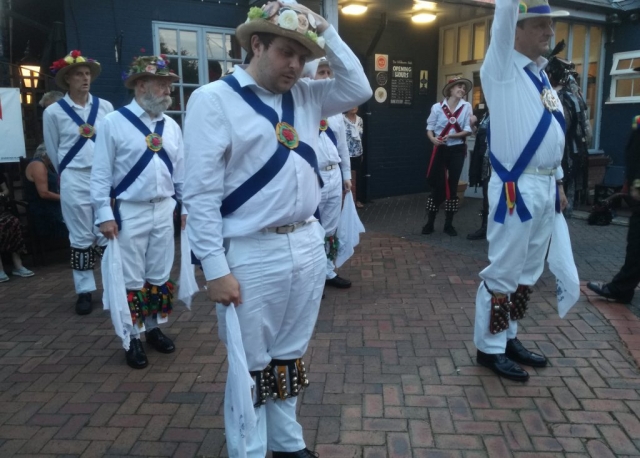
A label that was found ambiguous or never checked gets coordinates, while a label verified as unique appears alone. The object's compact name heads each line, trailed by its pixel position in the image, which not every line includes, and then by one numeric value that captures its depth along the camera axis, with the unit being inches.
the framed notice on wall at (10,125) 256.2
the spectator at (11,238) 233.0
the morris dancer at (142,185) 146.9
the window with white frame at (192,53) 307.0
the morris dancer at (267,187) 85.3
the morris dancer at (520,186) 125.1
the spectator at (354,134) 337.7
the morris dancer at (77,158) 196.2
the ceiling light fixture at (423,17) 356.5
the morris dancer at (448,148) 295.9
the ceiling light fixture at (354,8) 315.0
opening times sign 397.1
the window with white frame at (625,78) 388.5
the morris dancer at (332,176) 193.8
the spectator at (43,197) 242.5
